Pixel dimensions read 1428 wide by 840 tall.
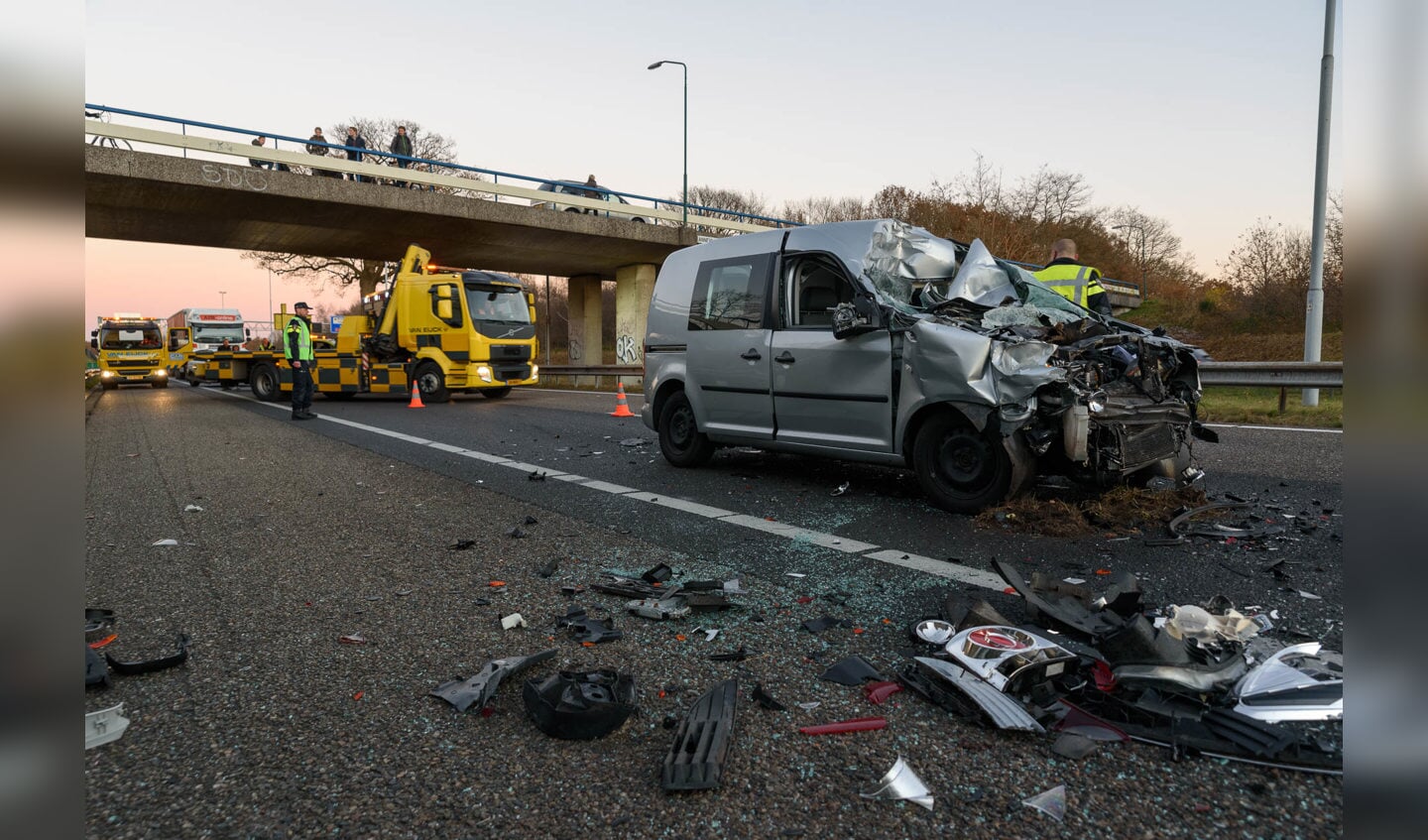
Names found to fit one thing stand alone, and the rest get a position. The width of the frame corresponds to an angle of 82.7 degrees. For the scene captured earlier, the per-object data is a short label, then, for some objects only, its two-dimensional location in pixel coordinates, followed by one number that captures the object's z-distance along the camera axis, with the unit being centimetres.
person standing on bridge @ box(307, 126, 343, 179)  2114
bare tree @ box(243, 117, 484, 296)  3769
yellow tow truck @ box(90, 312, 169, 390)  2942
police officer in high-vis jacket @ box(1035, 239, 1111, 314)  677
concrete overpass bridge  1952
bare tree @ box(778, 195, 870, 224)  5291
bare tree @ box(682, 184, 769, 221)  6456
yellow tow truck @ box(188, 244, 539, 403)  1792
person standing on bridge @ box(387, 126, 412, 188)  2438
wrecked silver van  509
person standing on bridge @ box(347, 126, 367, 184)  2175
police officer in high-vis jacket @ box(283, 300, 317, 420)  1359
